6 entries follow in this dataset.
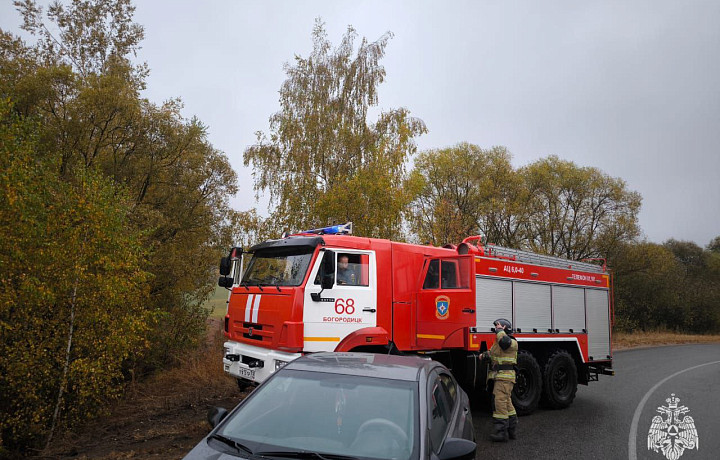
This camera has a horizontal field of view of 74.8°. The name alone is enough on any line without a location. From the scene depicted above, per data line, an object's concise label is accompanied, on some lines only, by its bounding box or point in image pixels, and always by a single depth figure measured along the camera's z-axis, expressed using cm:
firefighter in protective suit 675
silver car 297
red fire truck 689
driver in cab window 725
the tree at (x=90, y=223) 878
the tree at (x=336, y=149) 1505
